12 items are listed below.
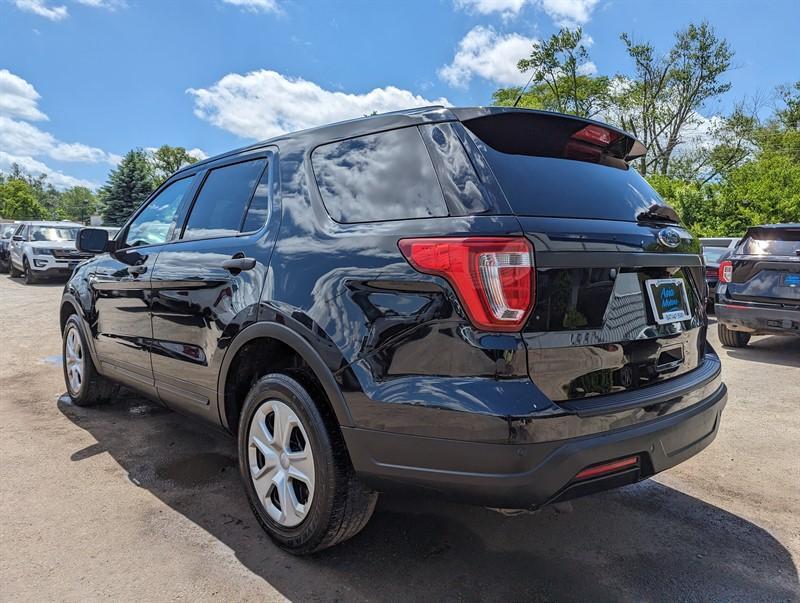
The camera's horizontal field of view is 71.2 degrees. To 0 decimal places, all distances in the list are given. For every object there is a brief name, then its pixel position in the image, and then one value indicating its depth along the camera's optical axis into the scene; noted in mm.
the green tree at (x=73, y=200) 127562
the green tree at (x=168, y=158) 73500
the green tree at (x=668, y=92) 29328
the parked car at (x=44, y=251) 15422
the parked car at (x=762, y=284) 6344
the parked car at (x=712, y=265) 9461
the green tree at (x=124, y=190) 38125
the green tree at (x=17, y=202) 75062
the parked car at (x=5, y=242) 19141
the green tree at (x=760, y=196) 16047
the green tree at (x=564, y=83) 31375
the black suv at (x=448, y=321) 1828
